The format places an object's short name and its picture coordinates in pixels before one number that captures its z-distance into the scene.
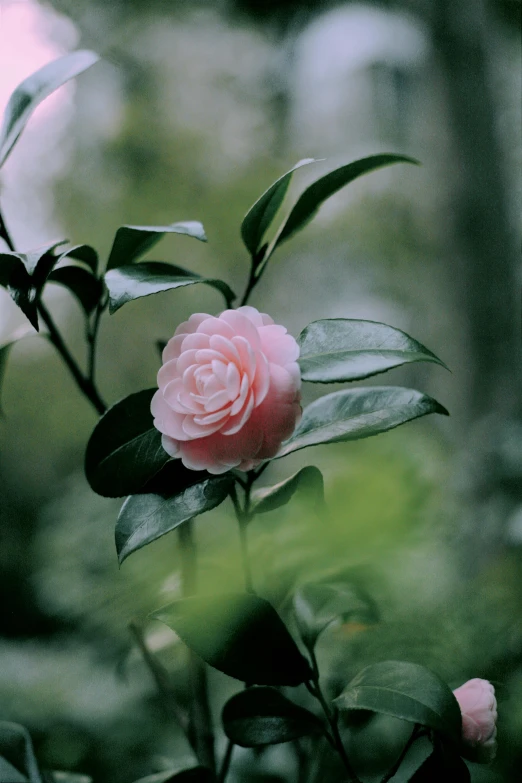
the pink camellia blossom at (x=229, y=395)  0.85
